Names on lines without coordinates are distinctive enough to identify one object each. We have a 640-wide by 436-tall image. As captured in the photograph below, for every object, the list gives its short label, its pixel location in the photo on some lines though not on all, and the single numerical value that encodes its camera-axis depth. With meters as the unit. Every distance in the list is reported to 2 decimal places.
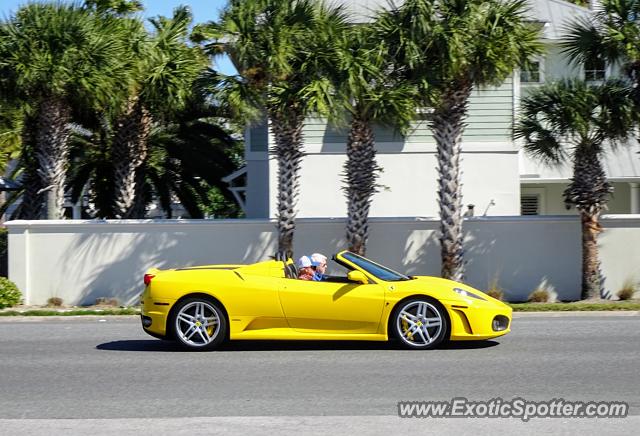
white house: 25.06
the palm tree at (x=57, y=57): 19.67
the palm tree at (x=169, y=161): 26.98
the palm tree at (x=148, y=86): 21.14
